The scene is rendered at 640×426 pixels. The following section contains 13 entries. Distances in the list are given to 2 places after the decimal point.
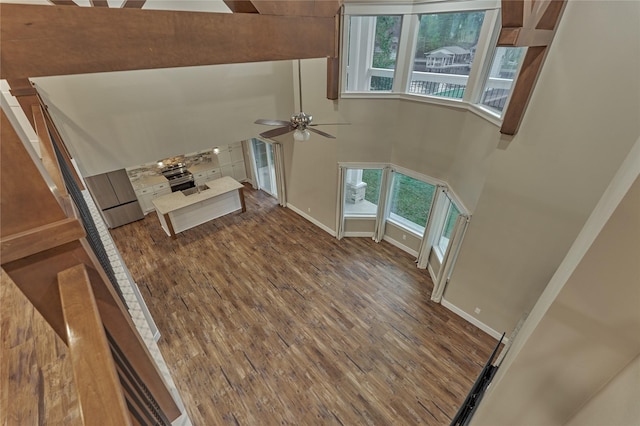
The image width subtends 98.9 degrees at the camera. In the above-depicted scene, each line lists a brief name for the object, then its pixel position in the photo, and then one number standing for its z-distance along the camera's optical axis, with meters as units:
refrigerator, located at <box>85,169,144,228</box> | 6.59
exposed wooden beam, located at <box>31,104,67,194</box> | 1.48
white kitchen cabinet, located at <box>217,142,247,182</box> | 8.66
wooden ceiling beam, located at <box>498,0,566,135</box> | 2.23
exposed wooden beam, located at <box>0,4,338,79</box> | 1.35
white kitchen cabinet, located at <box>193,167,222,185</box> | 8.44
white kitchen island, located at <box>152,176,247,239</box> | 6.51
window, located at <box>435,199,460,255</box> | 4.94
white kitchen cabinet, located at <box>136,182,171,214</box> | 7.52
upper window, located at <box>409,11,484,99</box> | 3.73
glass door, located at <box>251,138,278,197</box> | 8.09
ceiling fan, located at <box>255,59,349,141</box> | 3.51
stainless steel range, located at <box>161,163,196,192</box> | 7.93
